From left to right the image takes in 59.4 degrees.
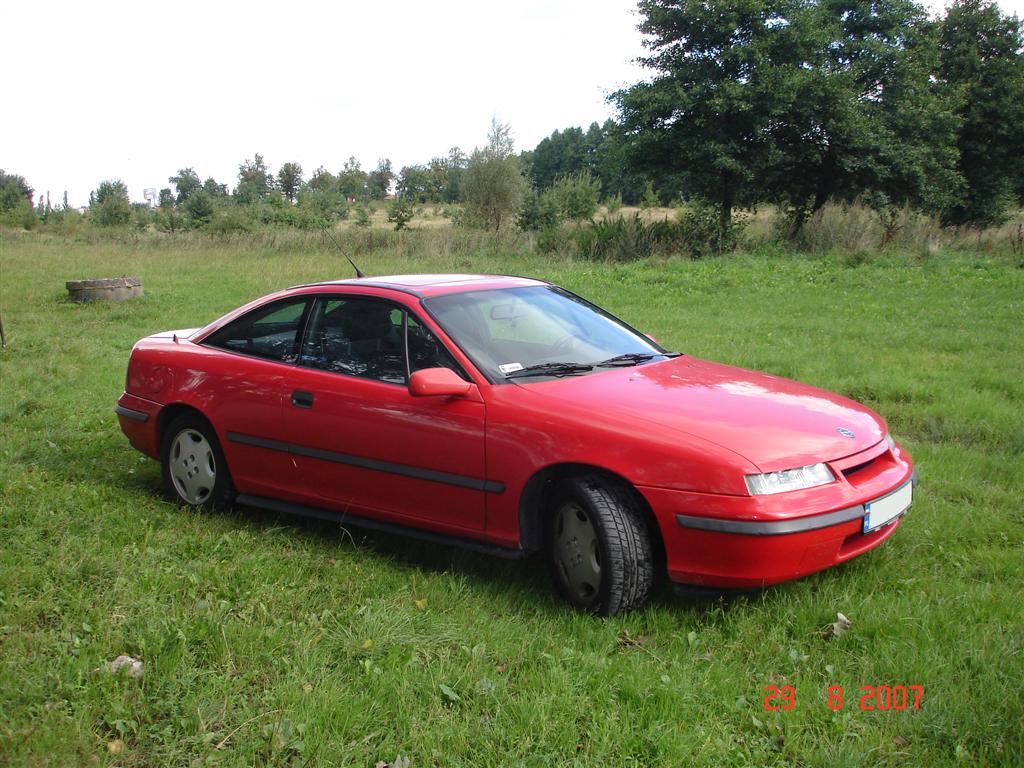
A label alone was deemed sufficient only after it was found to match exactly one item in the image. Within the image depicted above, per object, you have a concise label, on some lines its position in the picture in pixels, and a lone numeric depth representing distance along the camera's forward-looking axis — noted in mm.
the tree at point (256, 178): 61419
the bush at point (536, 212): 29750
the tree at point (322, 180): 63156
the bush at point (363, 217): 34359
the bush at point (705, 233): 22938
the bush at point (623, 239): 22625
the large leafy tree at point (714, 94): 23922
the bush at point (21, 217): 49312
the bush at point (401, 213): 39531
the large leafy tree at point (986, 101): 33188
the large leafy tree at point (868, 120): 25484
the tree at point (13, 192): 57156
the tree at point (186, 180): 75438
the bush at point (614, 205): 25461
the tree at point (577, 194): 30203
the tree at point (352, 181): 65125
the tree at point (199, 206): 43950
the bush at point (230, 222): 37156
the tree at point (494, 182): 31297
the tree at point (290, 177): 64875
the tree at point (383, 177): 72312
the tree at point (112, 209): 50781
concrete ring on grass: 15891
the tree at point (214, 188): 56062
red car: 3570
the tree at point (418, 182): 59406
